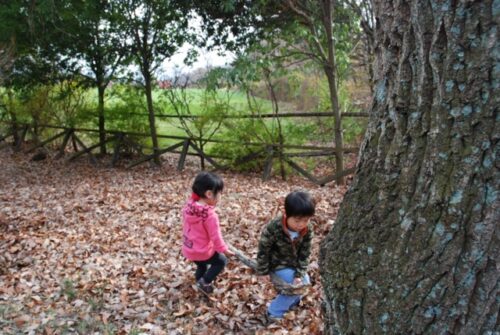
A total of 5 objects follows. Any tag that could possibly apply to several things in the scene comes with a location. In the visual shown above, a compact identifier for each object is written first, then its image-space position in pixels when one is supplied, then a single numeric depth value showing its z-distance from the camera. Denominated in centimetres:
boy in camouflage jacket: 319
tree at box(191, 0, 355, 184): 804
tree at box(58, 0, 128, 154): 988
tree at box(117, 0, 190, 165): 1012
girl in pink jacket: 351
